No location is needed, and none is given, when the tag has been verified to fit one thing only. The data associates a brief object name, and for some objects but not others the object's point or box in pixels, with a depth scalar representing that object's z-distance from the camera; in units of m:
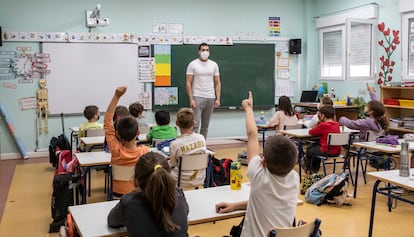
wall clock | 7.11
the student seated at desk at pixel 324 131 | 5.43
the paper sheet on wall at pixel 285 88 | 9.09
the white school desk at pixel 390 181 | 2.89
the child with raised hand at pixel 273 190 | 2.12
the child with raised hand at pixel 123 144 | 3.35
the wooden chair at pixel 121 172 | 3.33
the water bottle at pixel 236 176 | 2.72
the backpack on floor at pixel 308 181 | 4.96
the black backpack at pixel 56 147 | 6.19
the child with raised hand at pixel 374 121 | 5.27
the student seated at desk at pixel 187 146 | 3.78
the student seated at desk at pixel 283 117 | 6.36
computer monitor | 8.79
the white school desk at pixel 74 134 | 6.41
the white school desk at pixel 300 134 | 5.52
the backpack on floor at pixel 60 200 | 3.86
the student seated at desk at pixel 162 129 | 4.75
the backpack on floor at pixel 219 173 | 4.38
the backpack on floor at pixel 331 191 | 4.53
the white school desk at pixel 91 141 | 4.84
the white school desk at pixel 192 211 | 2.08
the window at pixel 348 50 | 7.54
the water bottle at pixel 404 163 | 3.12
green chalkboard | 8.12
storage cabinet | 6.91
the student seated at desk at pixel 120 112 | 5.39
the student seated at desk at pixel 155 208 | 1.84
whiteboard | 7.34
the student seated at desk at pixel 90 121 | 5.60
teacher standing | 6.77
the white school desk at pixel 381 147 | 4.37
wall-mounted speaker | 8.98
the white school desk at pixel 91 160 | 3.81
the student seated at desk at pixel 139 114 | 5.75
